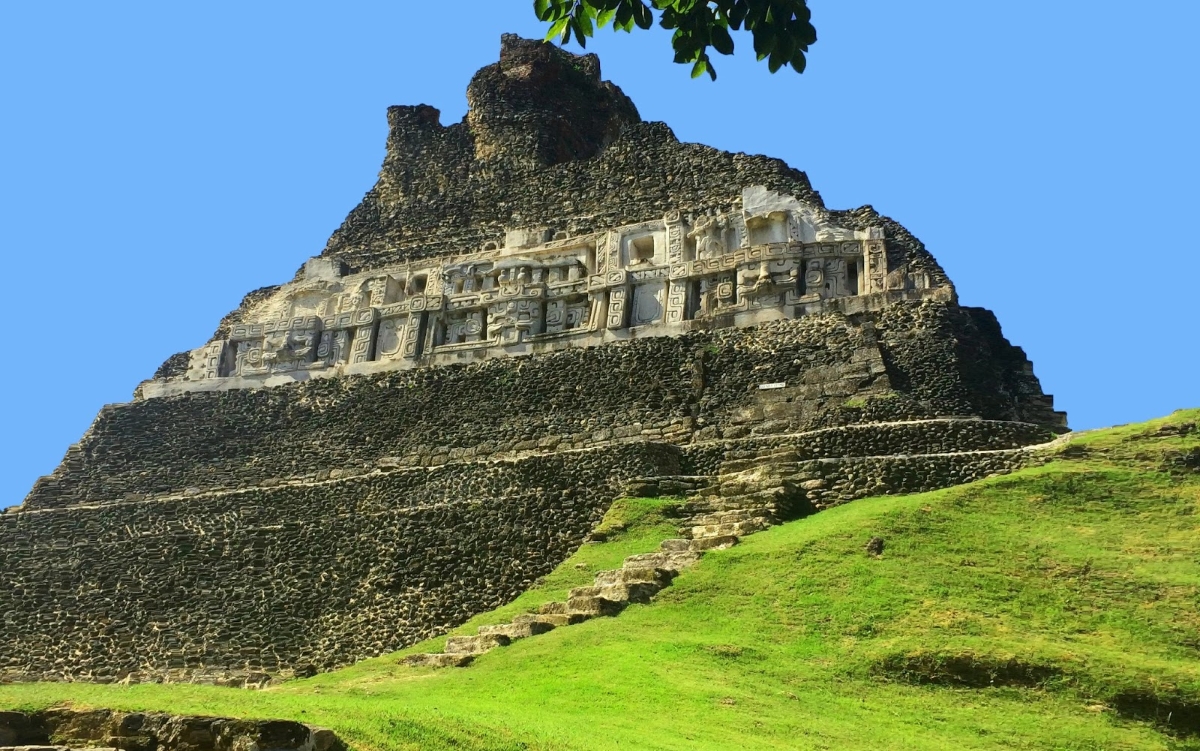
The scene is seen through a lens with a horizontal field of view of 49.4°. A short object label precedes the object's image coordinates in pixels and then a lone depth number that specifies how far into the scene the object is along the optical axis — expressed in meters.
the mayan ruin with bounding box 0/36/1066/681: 19.30
